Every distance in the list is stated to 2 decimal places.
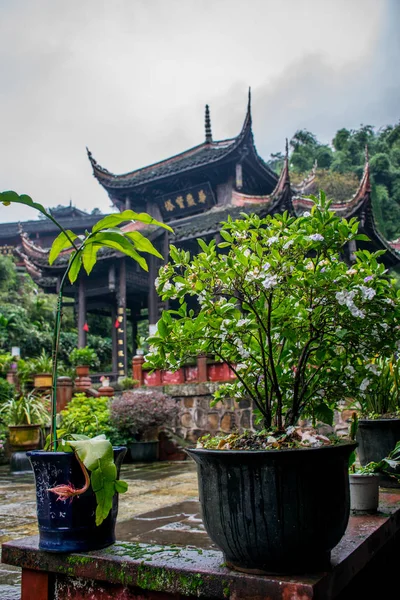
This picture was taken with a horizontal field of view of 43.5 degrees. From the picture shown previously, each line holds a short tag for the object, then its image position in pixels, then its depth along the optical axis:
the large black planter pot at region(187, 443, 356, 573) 1.40
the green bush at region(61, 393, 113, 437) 6.81
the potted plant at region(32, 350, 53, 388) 10.41
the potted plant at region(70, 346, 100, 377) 12.98
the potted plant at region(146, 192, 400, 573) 1.42
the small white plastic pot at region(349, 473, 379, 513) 2.21
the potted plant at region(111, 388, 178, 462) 7.59
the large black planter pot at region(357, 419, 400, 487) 3.04
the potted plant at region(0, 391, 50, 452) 7.88
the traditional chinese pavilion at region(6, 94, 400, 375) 13.52
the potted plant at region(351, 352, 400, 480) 3.05
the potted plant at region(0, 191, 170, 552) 1.67
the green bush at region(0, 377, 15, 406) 10.52
